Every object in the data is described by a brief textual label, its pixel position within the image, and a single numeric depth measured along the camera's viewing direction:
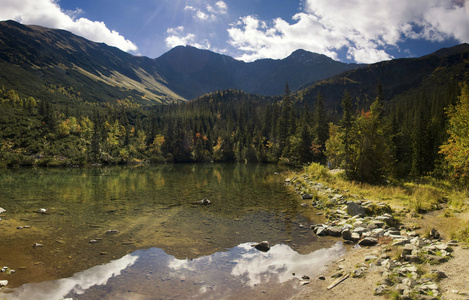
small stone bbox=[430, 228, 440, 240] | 13.13
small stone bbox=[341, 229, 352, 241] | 15.76
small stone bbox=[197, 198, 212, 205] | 27.74
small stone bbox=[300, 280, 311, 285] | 10.79
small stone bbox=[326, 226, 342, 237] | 16.89
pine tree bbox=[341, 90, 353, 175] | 35.91
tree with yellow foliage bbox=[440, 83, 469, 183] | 25.18
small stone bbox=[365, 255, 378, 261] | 11.83
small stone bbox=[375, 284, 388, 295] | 8.59
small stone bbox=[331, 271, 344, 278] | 10.96
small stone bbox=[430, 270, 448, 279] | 8.61
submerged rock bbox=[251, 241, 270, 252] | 14.92
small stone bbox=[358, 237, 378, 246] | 14.43
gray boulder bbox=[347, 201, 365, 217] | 19.88
